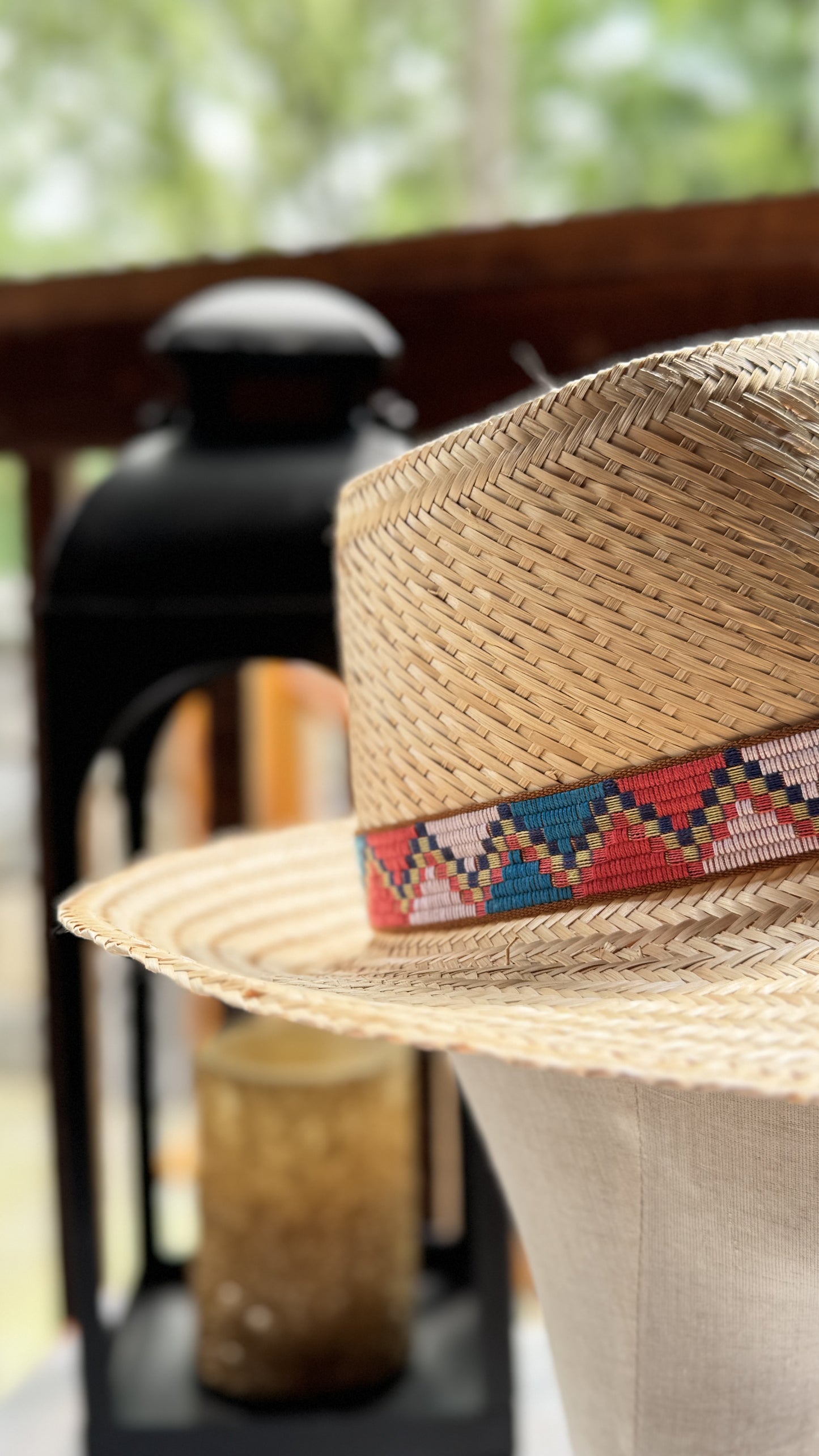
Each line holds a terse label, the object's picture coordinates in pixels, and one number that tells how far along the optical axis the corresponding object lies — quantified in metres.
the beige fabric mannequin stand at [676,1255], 0.55
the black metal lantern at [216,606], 0.92
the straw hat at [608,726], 0.48
